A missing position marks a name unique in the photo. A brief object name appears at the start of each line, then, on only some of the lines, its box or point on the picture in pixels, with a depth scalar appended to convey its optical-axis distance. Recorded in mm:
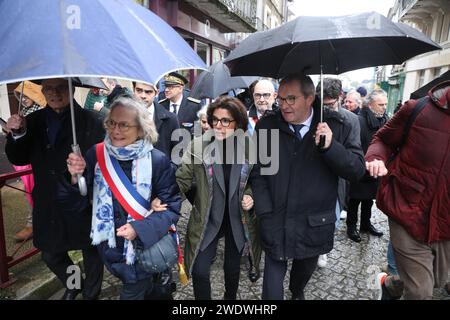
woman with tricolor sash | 2307
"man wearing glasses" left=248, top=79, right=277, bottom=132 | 4317
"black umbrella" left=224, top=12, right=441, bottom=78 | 1952
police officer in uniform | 4754
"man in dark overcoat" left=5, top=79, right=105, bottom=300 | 2535
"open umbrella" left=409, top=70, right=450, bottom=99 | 2611
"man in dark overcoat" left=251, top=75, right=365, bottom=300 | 2500
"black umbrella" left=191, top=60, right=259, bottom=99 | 5066
